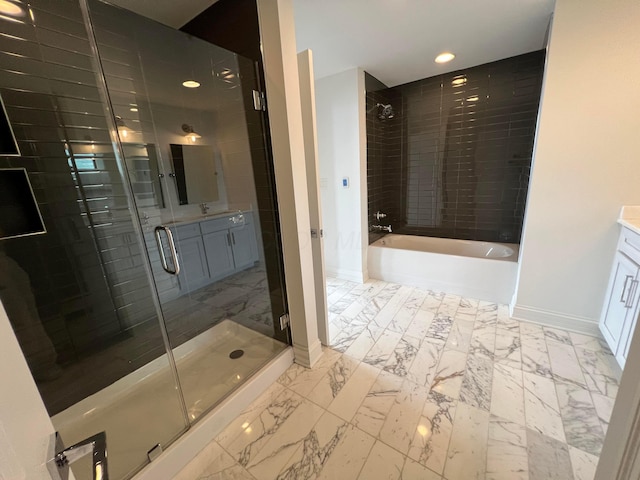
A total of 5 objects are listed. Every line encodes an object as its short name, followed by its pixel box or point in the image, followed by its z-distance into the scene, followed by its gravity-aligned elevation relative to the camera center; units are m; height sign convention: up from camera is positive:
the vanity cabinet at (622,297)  1.58 -0.88
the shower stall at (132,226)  1.43 -0.25
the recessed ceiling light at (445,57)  2.50 +1.12
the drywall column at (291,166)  1.43 +0.09
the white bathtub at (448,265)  2.56 -1.01
